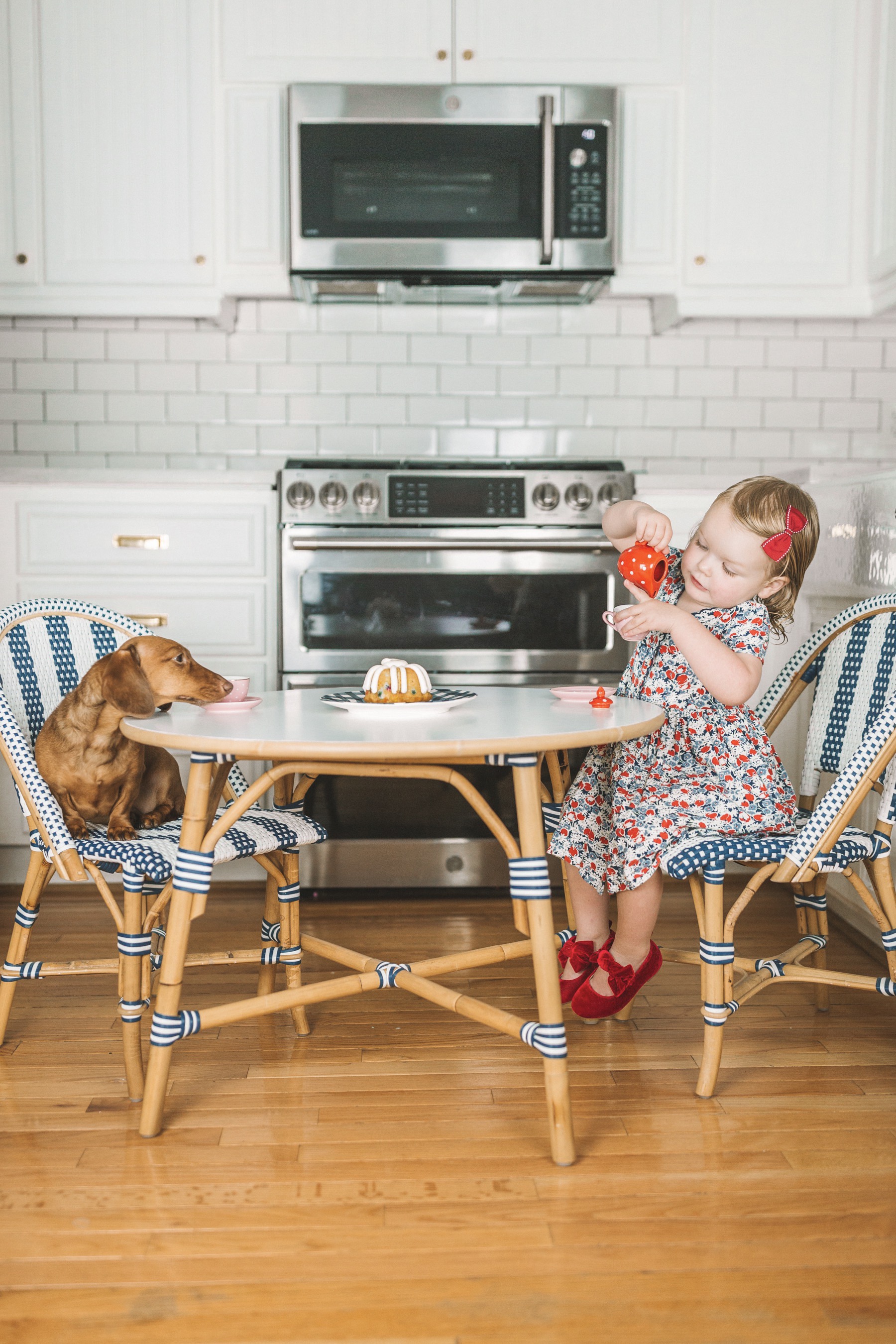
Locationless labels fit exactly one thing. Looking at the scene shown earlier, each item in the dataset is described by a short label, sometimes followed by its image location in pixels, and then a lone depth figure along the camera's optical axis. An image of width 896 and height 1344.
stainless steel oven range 2.86
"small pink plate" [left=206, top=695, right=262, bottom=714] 1.71
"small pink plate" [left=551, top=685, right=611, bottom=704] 1.80
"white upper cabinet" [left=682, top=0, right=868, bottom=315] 3.04
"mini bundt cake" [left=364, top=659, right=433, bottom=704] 1.66
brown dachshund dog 1.80
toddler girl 1.71
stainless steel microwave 2.92
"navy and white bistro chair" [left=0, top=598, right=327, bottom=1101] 1.67
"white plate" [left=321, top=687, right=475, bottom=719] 1.60
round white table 1.39
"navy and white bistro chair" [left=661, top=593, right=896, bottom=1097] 1.64
